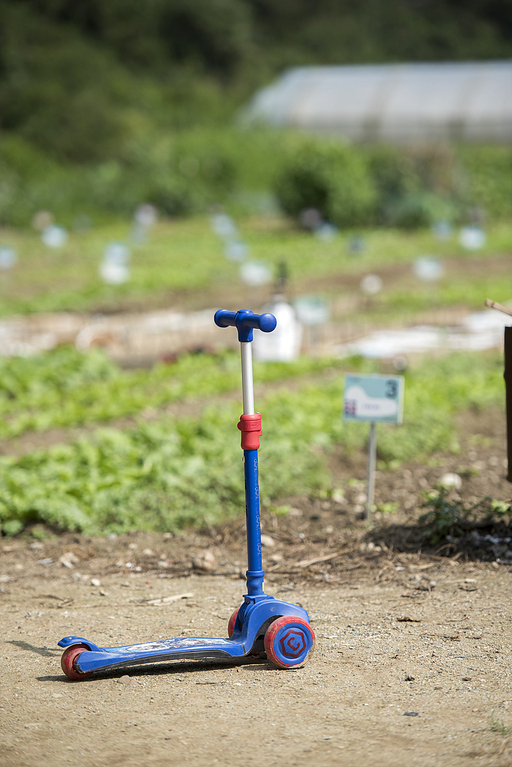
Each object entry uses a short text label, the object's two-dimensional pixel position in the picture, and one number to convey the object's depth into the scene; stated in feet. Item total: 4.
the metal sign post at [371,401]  31.35
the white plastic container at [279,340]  54.54
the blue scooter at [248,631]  20.26
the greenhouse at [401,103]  179.01
